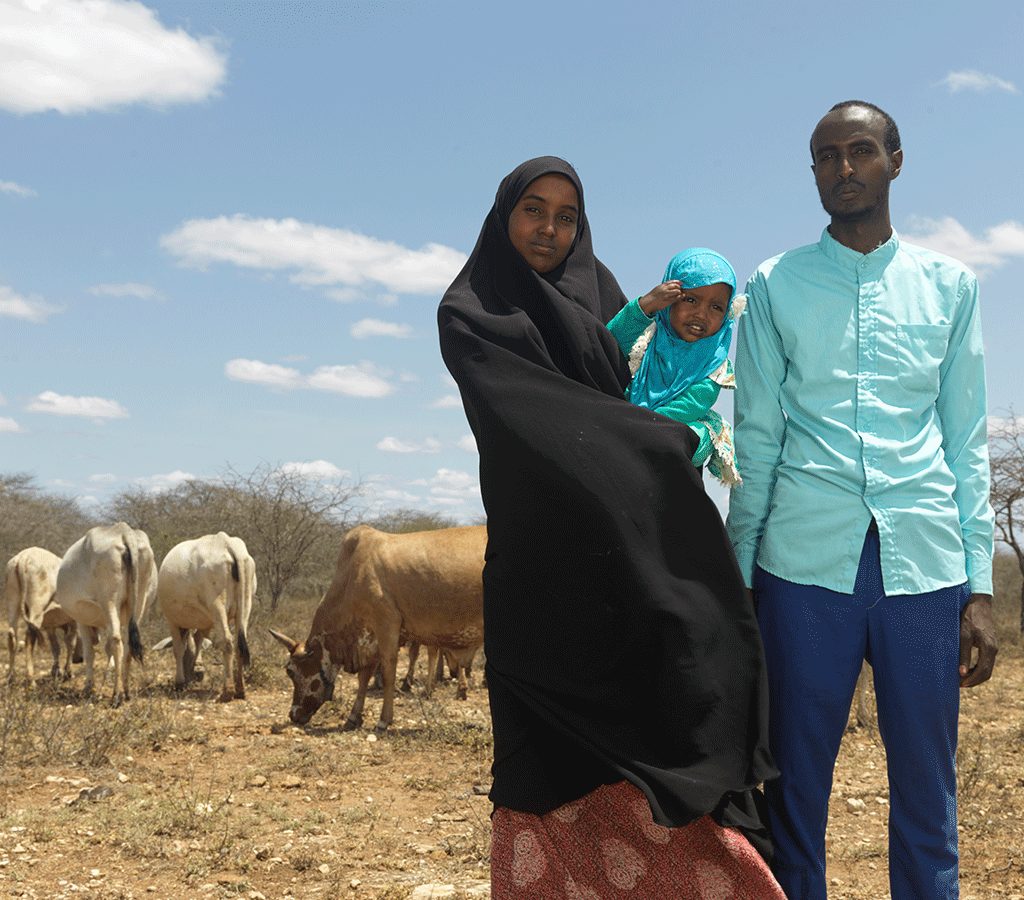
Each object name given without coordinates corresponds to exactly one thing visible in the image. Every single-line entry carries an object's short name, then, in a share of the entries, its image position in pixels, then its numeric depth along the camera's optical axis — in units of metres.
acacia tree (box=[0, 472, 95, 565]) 28.05
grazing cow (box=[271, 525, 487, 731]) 9.53
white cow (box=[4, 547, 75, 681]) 12.19
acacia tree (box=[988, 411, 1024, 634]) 20.80
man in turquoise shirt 2.43
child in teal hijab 2.49
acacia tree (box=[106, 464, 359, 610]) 20.20
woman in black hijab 2.35
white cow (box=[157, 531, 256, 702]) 10.86
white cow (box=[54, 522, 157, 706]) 10.35
